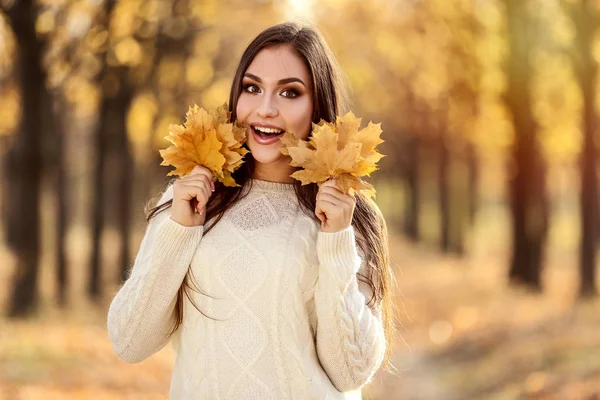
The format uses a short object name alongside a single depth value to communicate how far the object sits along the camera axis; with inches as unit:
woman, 135.3
